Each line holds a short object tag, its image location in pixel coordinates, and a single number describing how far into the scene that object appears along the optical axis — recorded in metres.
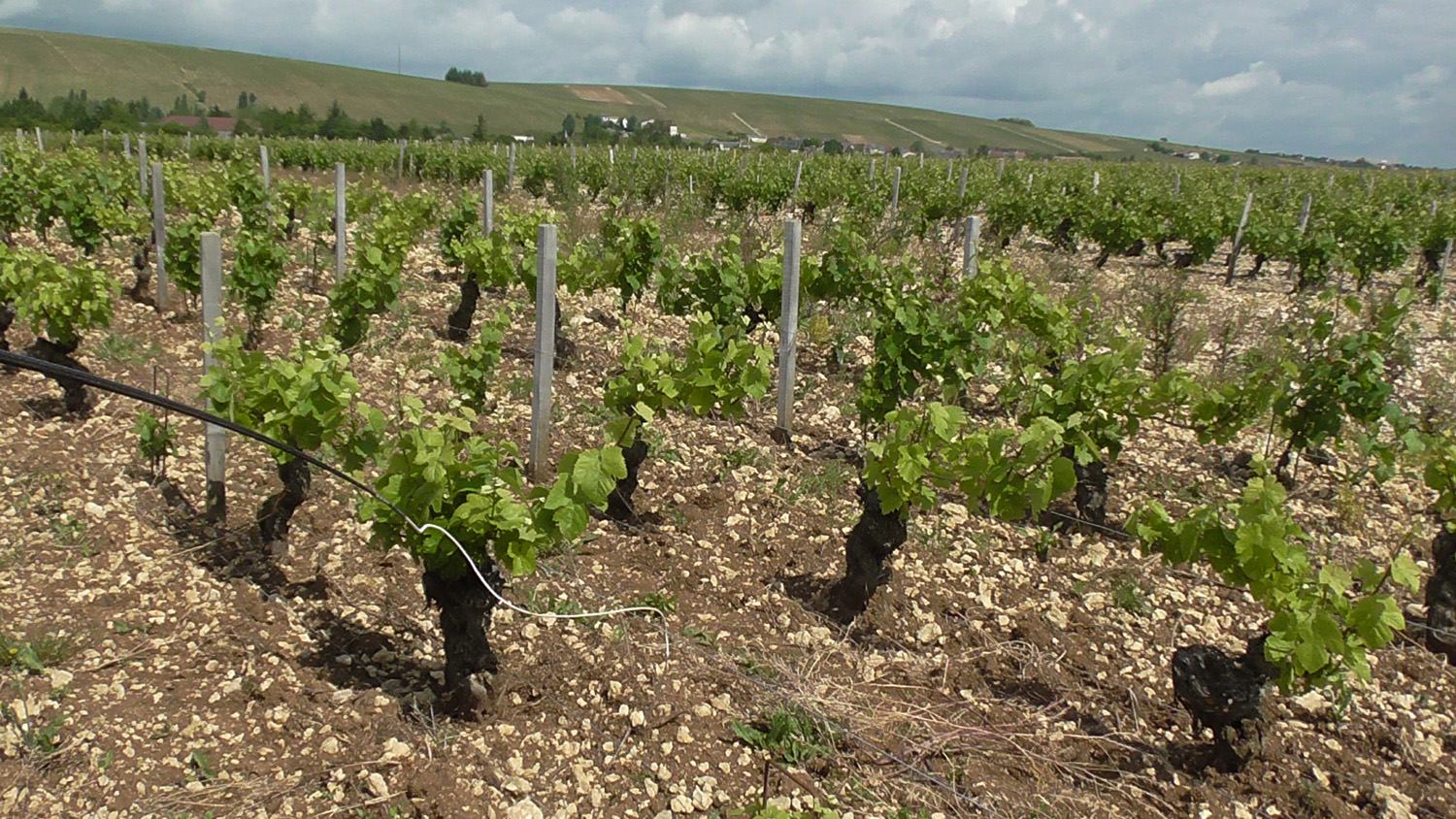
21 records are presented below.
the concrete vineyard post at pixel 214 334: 4.36
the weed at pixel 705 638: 4.05
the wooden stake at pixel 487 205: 10.39
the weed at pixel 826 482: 5.61
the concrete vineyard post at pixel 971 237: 7.70
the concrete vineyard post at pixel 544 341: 5.39
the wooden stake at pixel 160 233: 8.07
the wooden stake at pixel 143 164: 12.89
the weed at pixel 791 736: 3.43
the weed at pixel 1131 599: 4.62
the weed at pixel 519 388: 6.76
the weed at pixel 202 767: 3.04
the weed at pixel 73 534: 4.27
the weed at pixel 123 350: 6.74
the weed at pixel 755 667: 3.86
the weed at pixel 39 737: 3.04
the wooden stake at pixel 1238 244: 13.30
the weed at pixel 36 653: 3.43
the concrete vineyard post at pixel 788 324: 6.38
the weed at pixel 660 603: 4.23
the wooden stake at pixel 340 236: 9.31
